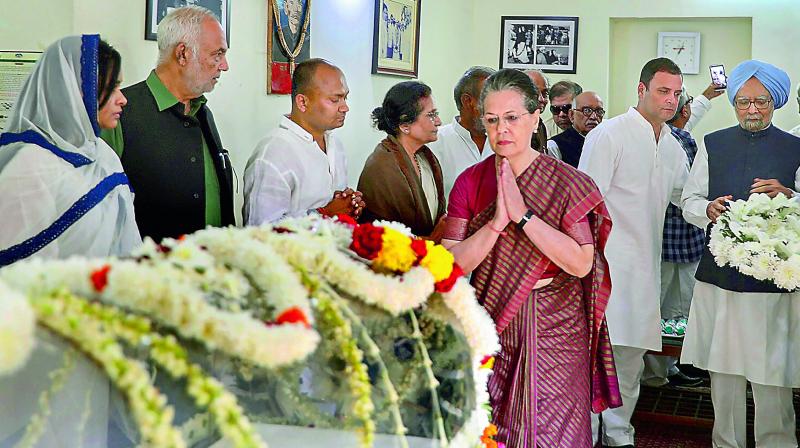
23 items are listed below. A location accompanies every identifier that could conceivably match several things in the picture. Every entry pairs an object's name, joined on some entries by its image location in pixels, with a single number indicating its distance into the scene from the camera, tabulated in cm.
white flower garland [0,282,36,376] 138
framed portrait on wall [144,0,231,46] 444
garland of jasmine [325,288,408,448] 197
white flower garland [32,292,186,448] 149
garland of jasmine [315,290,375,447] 191
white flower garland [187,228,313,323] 177
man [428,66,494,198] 525
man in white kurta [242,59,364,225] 394
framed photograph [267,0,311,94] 568
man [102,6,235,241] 382
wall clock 950
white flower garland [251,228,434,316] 203
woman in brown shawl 437
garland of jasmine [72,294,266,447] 153
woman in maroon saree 329
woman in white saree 283
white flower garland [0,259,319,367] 156
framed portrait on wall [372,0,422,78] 733
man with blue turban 458
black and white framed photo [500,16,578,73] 947
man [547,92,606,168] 640
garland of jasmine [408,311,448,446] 217
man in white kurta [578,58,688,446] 498
